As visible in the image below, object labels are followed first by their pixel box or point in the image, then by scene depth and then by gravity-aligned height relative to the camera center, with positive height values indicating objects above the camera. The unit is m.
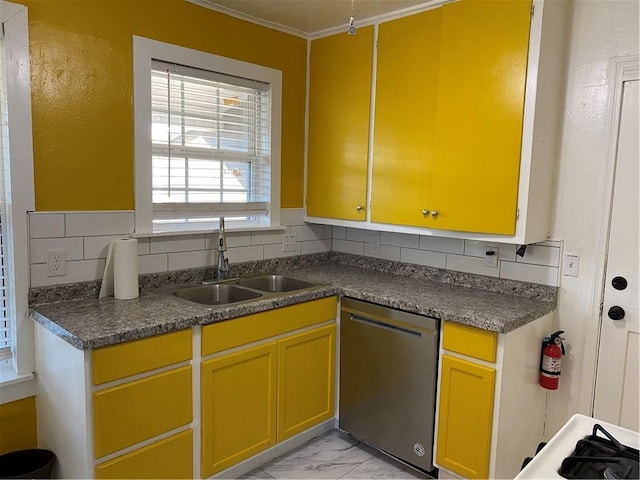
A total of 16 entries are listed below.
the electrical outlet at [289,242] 3.18 -0.33
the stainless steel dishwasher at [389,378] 2.35 -0.96
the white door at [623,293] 2.20 -0.42
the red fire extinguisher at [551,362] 2.33 -0.79
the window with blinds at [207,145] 2.55 +0.26
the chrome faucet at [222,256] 2.70 -0.37
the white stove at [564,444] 1.07 -0.61
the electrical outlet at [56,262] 2.17 -0.35
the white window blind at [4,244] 2.00 -0.27
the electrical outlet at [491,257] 2.65 -0.32
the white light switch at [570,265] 2.38 -0.32
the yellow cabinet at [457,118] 2.21 +0.41
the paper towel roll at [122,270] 2.24 -0.39
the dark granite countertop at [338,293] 1.90 -0.53
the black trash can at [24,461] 2.04 -1.20
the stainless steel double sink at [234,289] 2.56 -0.56
